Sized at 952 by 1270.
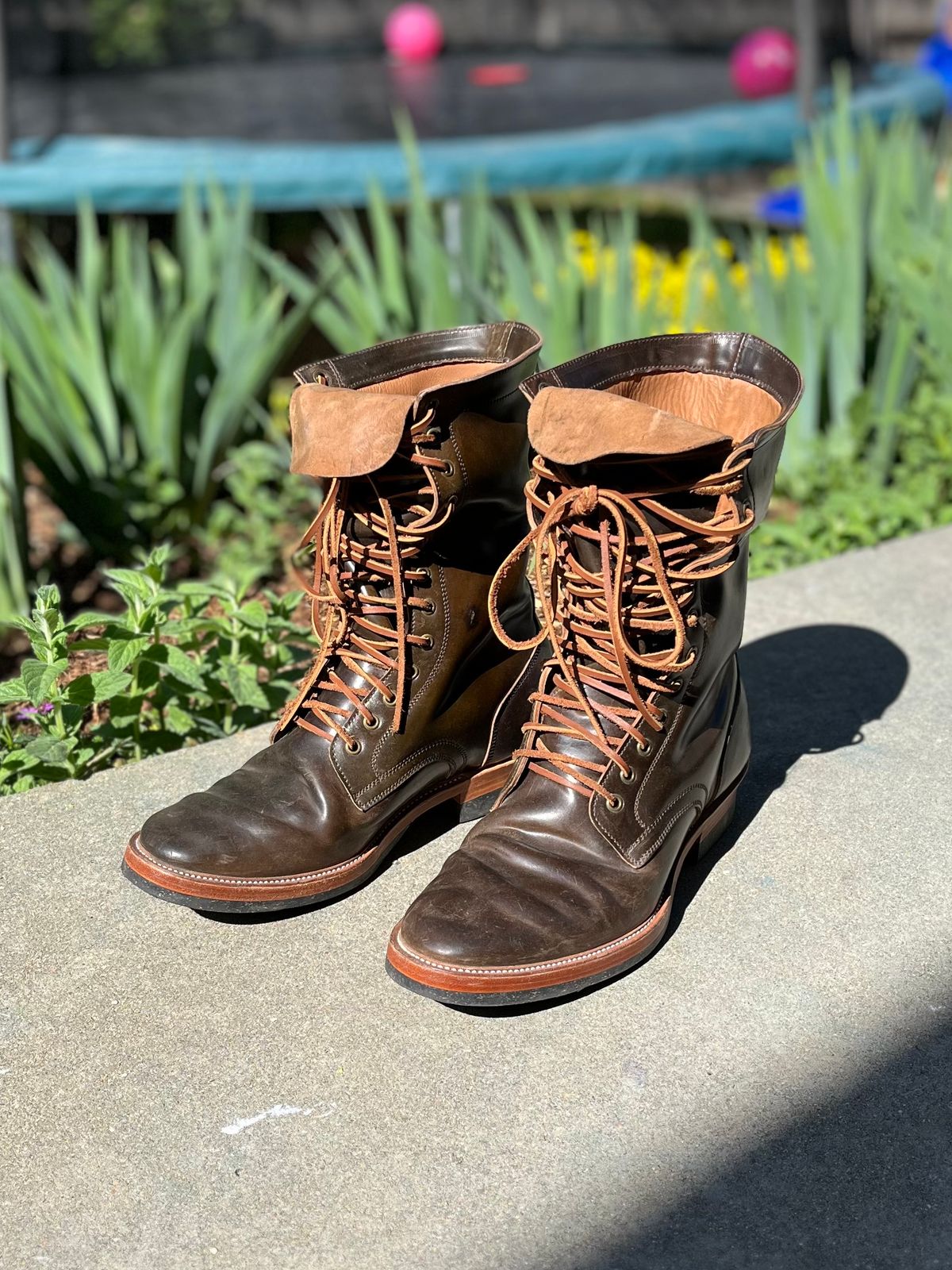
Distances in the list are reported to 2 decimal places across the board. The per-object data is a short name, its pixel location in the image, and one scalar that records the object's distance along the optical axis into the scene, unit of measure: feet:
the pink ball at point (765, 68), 21.97
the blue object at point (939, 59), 23.86
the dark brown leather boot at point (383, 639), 4.23
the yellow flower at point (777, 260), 12.19
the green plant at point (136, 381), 8.49
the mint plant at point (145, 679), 5.36
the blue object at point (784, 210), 18.56
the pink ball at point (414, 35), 27.78
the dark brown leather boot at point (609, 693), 3.84
